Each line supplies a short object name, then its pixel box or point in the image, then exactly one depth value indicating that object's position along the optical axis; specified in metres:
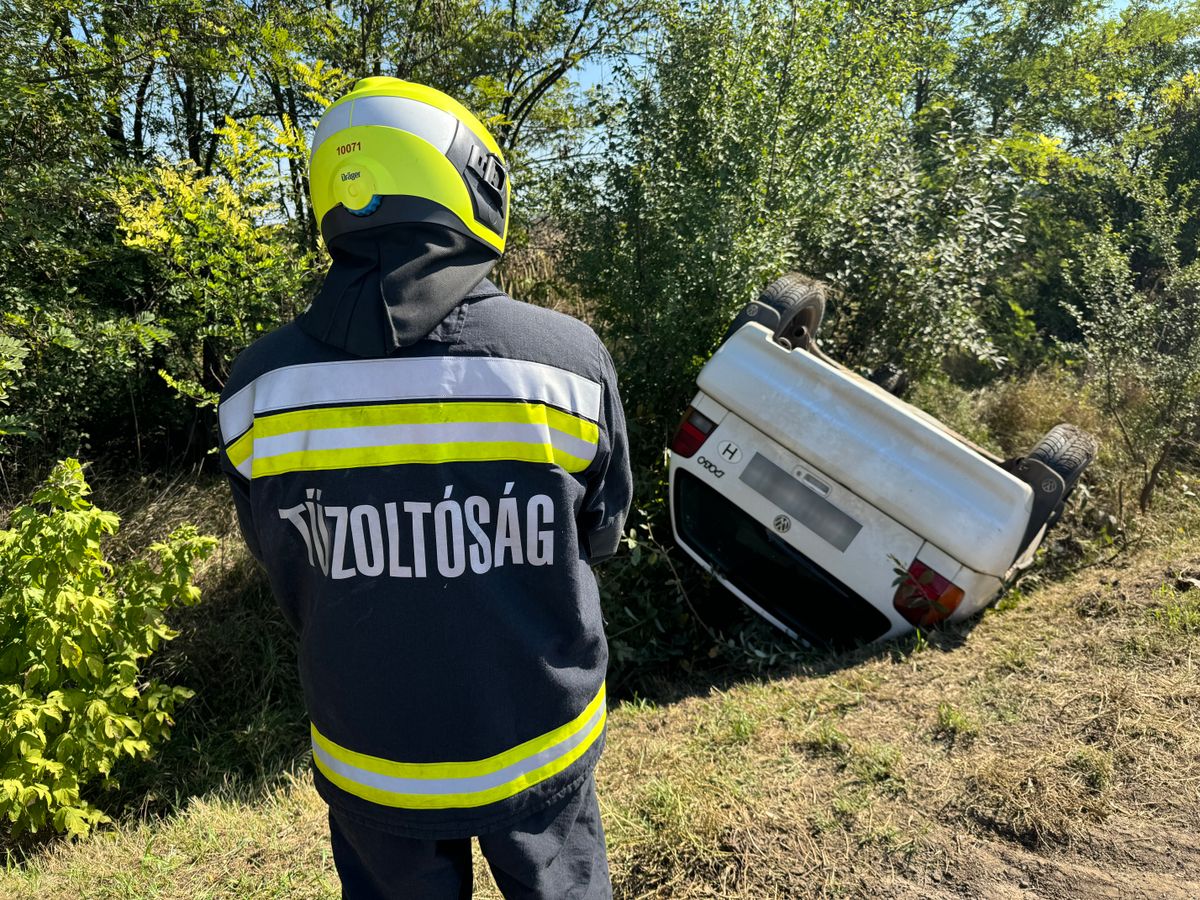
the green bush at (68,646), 3.27
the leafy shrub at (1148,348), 5.74
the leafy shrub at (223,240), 4.18
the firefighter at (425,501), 1.46
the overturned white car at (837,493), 4.02
